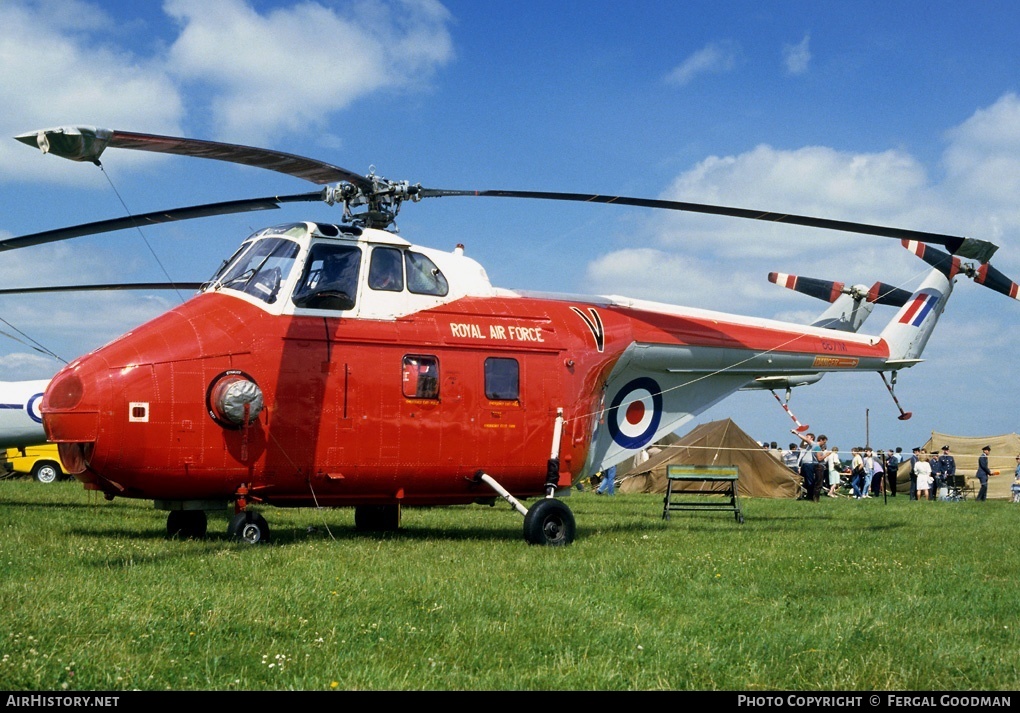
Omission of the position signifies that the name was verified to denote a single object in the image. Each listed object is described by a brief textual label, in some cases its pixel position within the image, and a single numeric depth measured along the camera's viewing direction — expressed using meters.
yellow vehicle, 31.98
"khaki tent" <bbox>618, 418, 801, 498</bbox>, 30.41
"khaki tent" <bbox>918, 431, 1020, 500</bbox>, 37.31
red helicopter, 10.95
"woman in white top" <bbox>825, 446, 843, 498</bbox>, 34.38
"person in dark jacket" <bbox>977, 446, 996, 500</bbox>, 34.09
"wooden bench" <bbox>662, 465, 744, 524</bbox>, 17.50
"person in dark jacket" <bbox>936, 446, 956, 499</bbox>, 35.66
